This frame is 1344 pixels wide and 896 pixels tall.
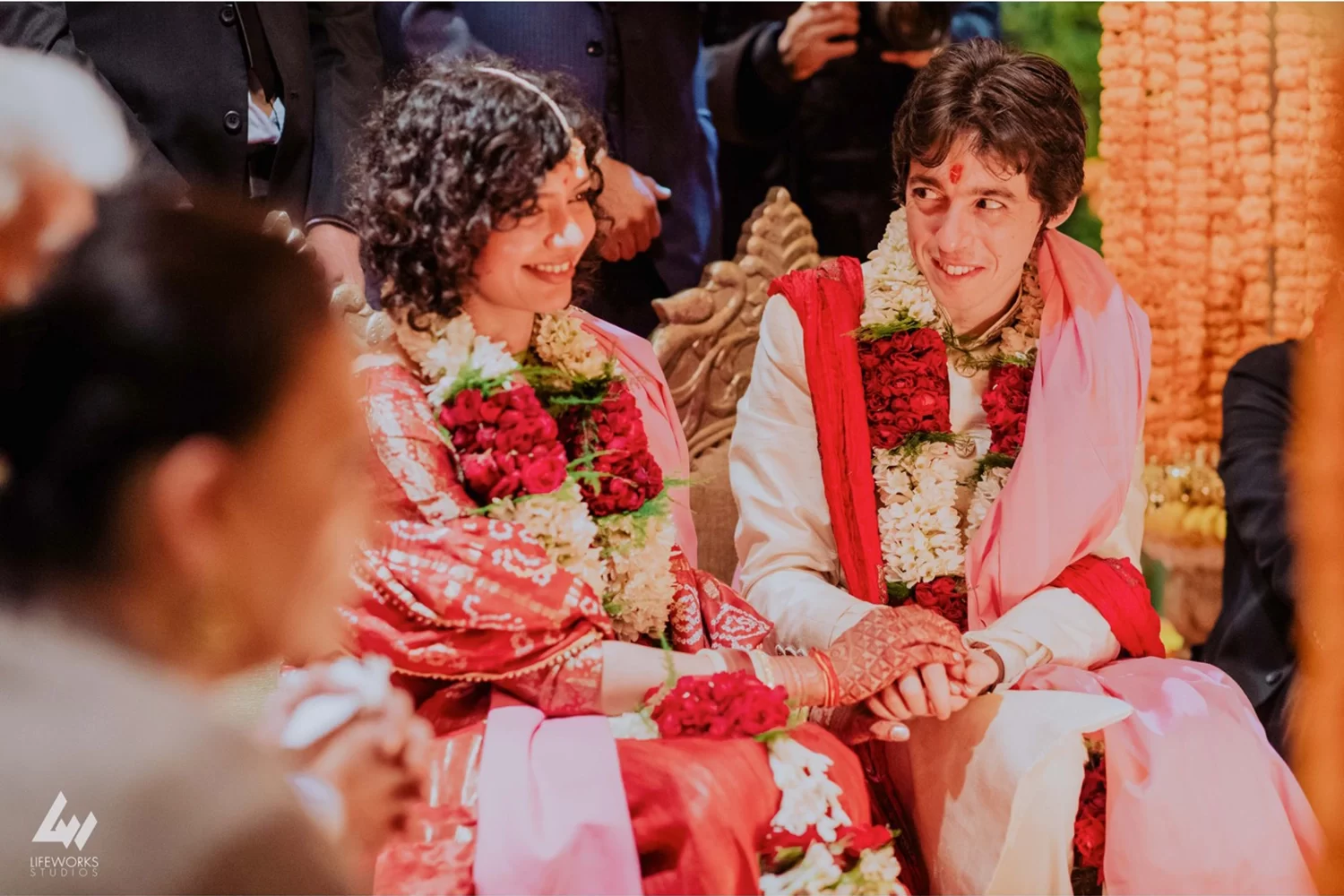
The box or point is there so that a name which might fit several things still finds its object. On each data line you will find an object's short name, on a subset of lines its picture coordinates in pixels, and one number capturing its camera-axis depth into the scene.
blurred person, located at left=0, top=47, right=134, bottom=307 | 2.04
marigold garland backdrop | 2.89
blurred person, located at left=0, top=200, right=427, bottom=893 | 1.21
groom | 2.08
